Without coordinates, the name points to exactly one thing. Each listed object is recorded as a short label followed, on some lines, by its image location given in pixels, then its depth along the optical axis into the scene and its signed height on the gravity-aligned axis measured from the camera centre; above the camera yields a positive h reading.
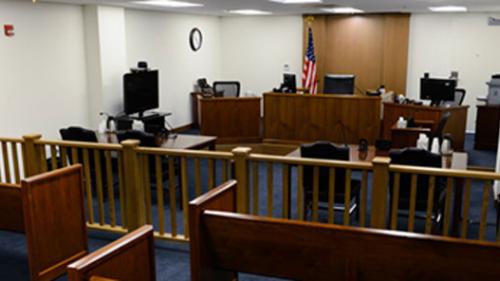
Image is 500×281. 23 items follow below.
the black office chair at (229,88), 10.16 -0.61
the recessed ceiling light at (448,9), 8.98 +0.91
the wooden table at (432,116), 7.60 -0.90
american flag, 9.99 -0.23
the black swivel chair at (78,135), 5.78 -0.89
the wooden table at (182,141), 5.91 -1.02
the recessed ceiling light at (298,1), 7.77 +0.88
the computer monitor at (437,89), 7.79 -0.50
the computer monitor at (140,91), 8.10 -0.57
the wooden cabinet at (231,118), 8.42 -1.02
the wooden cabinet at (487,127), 8.66 -1.20
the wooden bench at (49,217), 3.76 -1.26
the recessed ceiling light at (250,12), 10.28 +0.96
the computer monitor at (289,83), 8.56 -0.44
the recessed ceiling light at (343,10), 9.42 +0.93
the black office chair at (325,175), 4.69 -1.13
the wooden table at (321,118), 7.73 -0.94
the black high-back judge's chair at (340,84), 8.51 -0.44
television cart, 6.92 -1.00
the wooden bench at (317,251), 2.57 -1.05
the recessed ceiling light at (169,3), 7.67 +0.86
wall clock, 10.87 +0.41
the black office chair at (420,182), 4.37 -1.14
